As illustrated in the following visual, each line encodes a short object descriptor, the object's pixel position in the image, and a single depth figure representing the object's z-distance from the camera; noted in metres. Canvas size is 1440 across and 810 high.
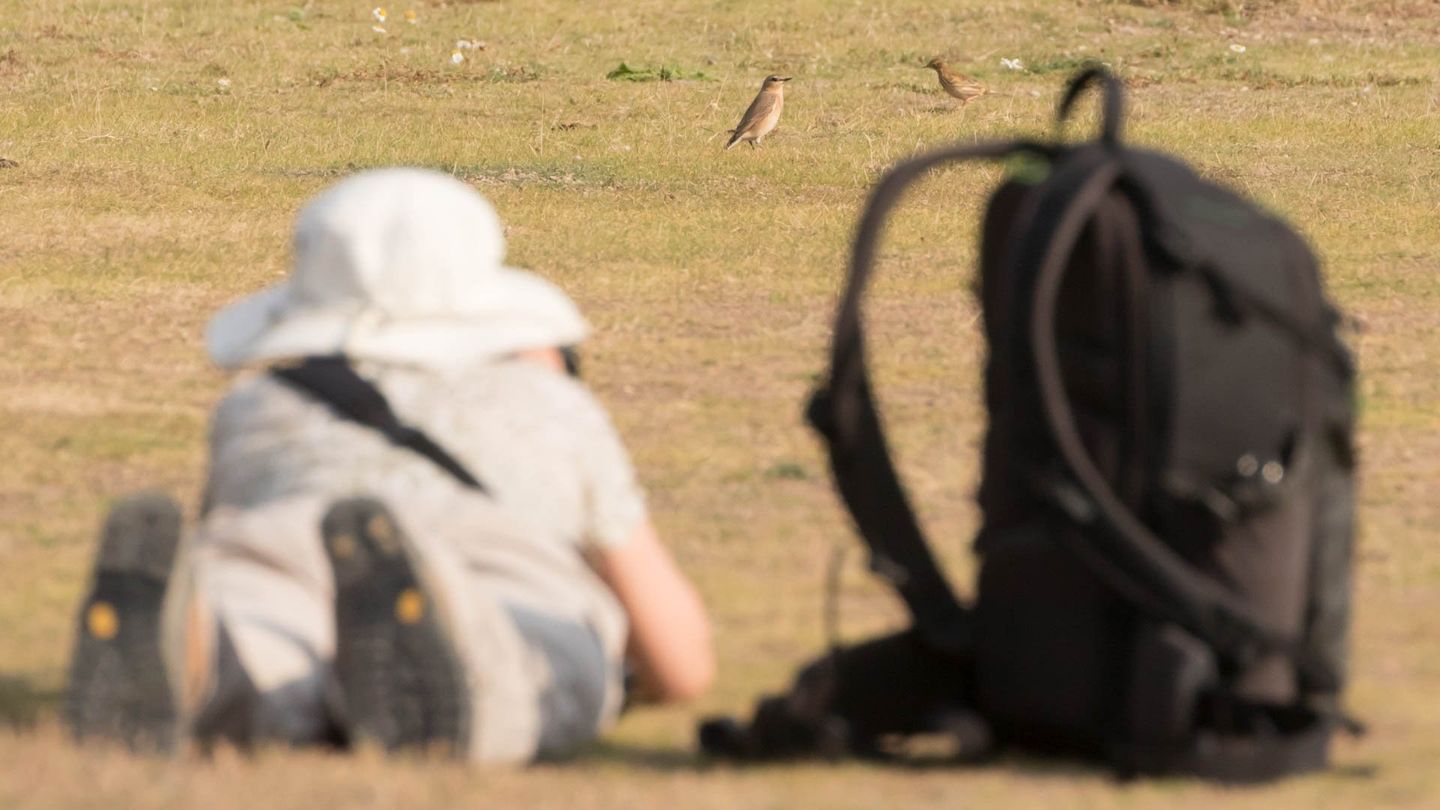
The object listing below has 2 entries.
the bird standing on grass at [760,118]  24.64
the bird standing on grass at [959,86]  29.05
